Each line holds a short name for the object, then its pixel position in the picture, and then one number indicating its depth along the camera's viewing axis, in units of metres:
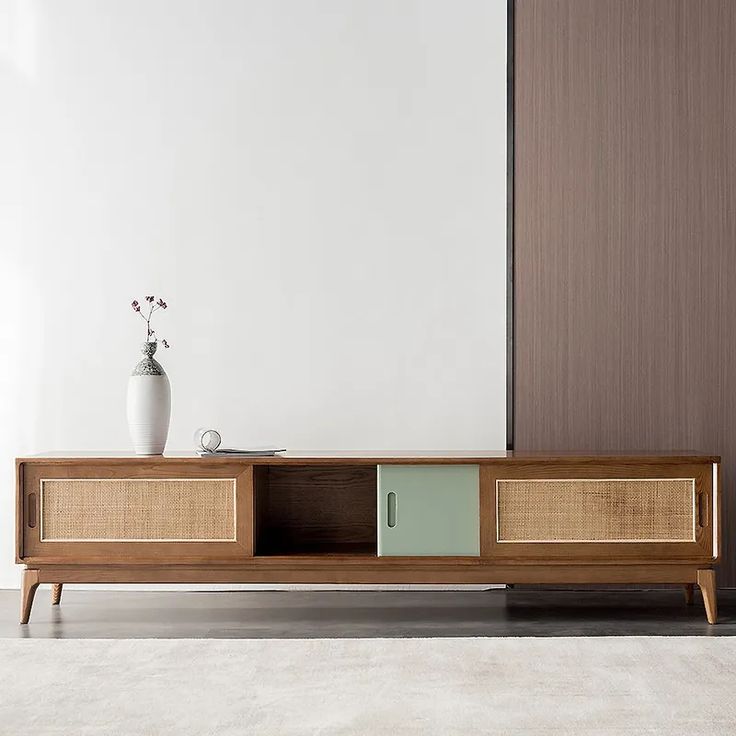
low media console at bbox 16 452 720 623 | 2.91
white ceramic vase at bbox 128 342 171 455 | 3.04
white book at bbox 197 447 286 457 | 2.97
